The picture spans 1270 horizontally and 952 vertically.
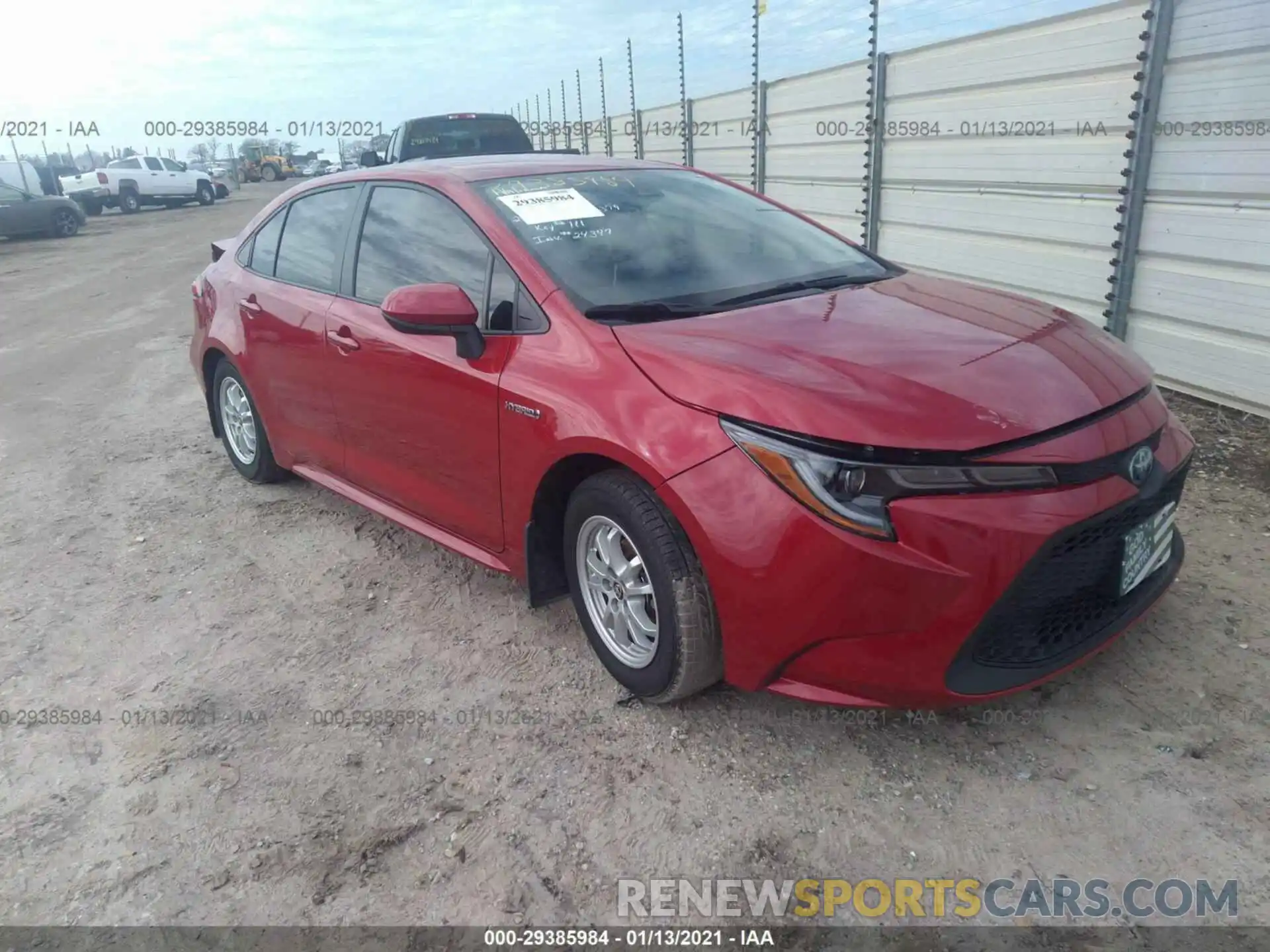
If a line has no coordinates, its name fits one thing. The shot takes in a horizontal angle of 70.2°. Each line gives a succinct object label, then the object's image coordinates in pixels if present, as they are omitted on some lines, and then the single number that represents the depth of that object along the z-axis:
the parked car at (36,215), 20.52
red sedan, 2.19
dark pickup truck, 11.74
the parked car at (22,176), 25.72
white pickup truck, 28.78
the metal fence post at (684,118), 12.63
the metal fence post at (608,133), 16.95
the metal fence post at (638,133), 14.84
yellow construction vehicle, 54.41
